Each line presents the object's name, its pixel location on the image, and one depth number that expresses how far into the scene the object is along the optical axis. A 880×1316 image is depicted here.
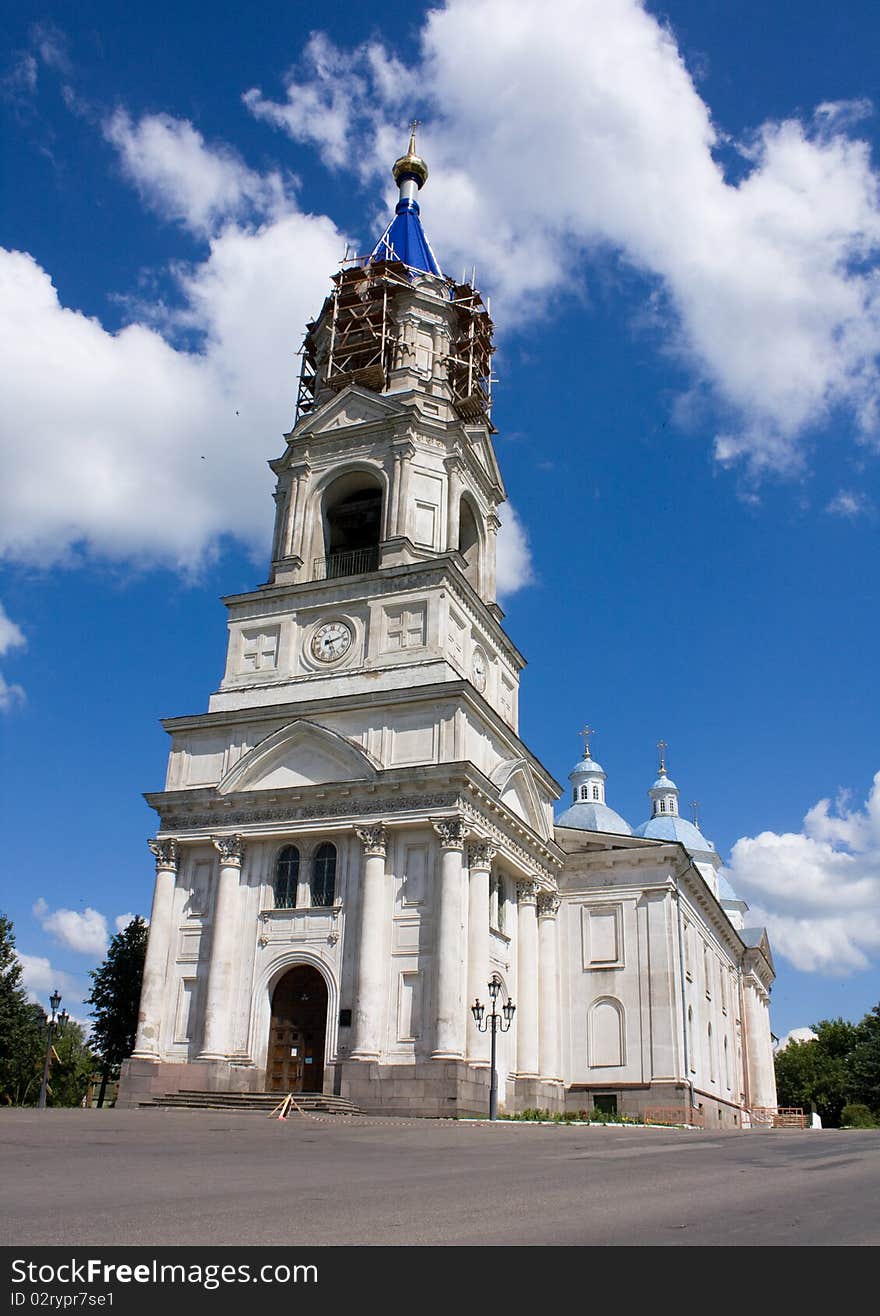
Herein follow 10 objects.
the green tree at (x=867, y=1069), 65.69
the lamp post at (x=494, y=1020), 29.44
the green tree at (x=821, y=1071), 90.69
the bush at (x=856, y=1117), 60.47
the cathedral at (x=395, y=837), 33.31
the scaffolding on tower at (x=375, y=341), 44.84
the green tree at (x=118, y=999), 46.72
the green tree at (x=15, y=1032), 50.62
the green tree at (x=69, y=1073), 68.94
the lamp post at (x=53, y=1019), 31.60
